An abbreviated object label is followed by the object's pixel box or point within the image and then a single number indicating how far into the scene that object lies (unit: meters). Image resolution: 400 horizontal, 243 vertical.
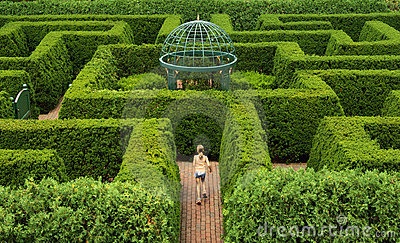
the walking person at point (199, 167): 13.55
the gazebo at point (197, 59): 17.57
